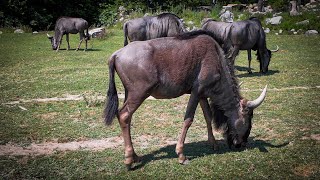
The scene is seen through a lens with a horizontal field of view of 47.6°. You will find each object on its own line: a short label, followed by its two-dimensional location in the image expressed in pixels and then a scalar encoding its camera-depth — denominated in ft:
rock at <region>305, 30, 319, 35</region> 85.75
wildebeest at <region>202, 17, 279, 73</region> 49.34
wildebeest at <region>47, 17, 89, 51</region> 75.66
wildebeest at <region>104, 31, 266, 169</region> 20.43
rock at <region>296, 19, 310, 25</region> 91.42
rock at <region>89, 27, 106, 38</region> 92.02
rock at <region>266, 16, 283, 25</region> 95.55
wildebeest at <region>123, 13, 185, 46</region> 53.16
